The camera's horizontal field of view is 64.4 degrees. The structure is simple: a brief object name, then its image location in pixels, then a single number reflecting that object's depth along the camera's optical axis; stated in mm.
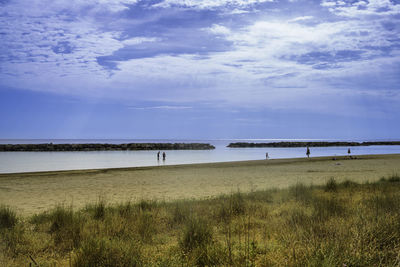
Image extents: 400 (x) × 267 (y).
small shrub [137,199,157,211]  9586
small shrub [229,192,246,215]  8787
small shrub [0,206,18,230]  7742
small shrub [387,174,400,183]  15250
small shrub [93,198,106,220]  8438
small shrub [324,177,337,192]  12447
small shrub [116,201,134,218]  8336
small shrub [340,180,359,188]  13523
